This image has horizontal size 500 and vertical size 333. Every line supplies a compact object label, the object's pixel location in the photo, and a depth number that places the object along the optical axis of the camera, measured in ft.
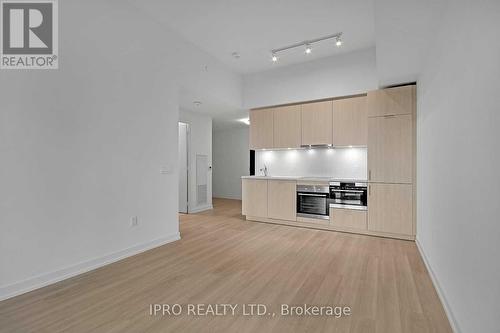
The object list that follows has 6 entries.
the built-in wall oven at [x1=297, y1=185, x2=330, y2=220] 14.33
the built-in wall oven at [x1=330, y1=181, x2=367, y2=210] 13.29
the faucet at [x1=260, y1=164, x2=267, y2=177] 18.39
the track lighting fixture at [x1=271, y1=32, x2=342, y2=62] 12.50
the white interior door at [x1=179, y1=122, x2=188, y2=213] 19.33
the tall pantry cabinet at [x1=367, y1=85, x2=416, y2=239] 12.06
